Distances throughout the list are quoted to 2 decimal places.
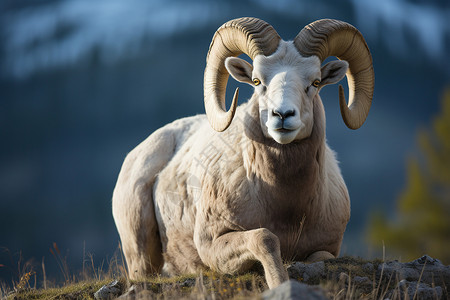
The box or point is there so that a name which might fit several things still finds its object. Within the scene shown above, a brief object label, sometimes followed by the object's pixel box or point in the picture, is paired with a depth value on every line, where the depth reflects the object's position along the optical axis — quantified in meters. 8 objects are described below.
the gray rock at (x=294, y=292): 7.23
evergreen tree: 50.00
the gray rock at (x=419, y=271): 11.74
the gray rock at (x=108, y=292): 11.77
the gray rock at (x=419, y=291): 10.76
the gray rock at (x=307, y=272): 11.42
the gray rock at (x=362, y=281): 11.27
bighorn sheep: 11.87
